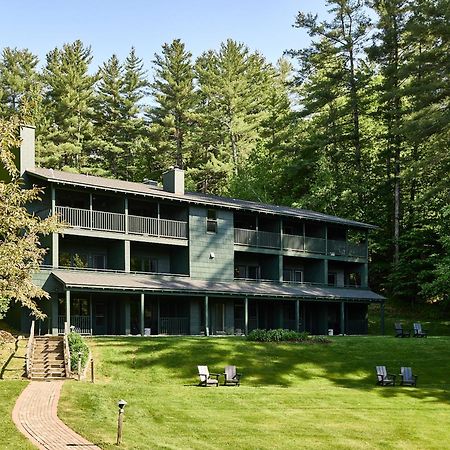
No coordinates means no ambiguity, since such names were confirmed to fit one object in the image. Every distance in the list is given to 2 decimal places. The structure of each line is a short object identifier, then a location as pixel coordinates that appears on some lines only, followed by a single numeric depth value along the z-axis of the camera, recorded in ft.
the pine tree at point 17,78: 201.34
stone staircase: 76.13
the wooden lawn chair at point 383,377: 80.28
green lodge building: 109.29
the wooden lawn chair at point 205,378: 75.20
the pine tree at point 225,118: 210.79
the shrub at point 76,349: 80.02
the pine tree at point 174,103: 213.05
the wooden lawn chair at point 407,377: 81.15
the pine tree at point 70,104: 197.88
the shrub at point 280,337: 100.68
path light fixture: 47.39
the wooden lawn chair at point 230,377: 76.28
